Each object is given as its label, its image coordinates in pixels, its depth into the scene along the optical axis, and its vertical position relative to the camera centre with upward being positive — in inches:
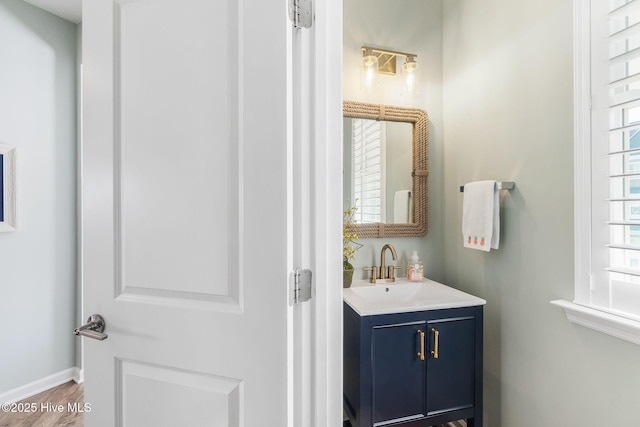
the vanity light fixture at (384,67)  73.4 +34.9
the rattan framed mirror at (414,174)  75.8 +9.7
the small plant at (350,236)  71.2 -5.4
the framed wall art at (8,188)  80.4 +6.3
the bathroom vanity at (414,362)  53.2 -26.5
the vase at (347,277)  67.6 -14.1
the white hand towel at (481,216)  60.2 -0.7
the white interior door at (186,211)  32.6 +0.2
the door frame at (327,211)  34.6 +0.2
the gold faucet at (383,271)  73.2 -13.9
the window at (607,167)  42.8 +6.6
